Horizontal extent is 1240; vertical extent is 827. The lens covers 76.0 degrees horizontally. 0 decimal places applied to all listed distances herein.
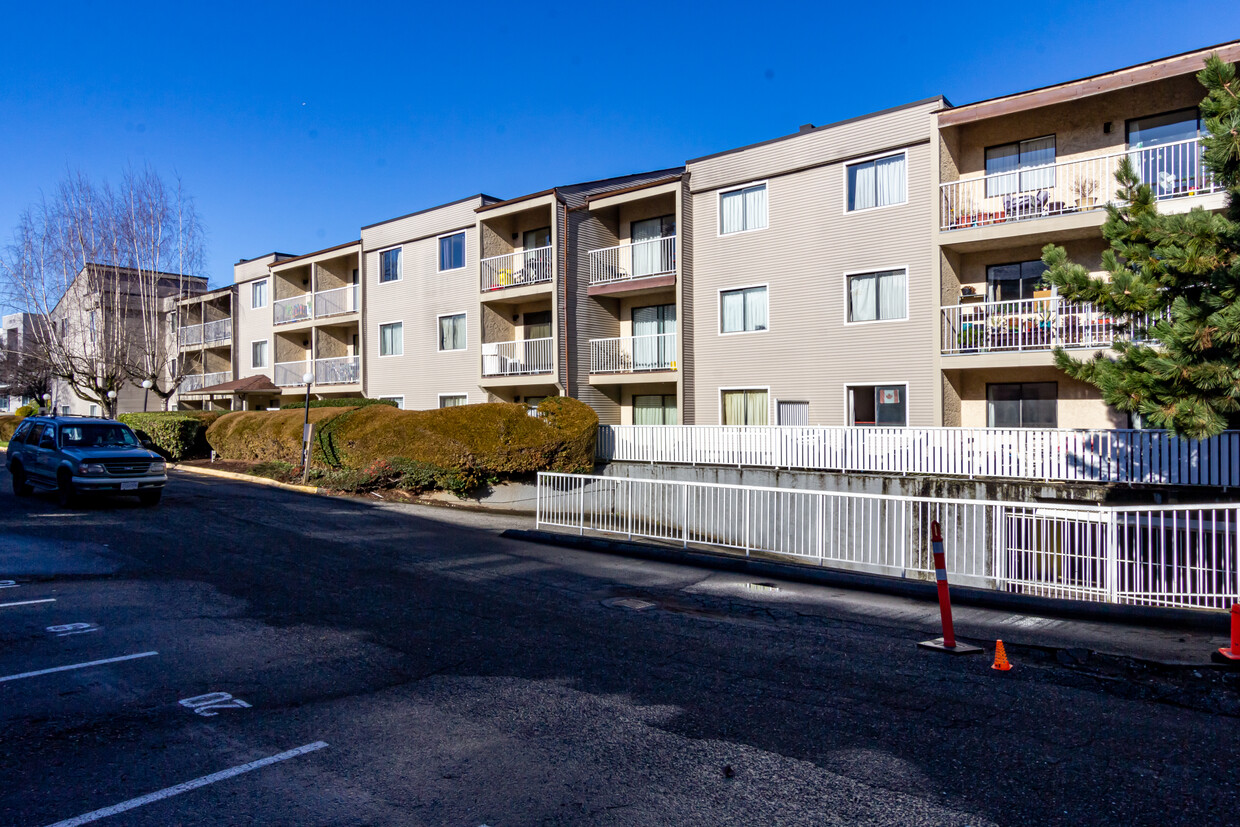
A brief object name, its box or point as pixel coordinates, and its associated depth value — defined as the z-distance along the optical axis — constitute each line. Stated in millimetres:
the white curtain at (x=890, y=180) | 20531
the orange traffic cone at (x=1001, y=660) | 6539
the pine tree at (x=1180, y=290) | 10031
